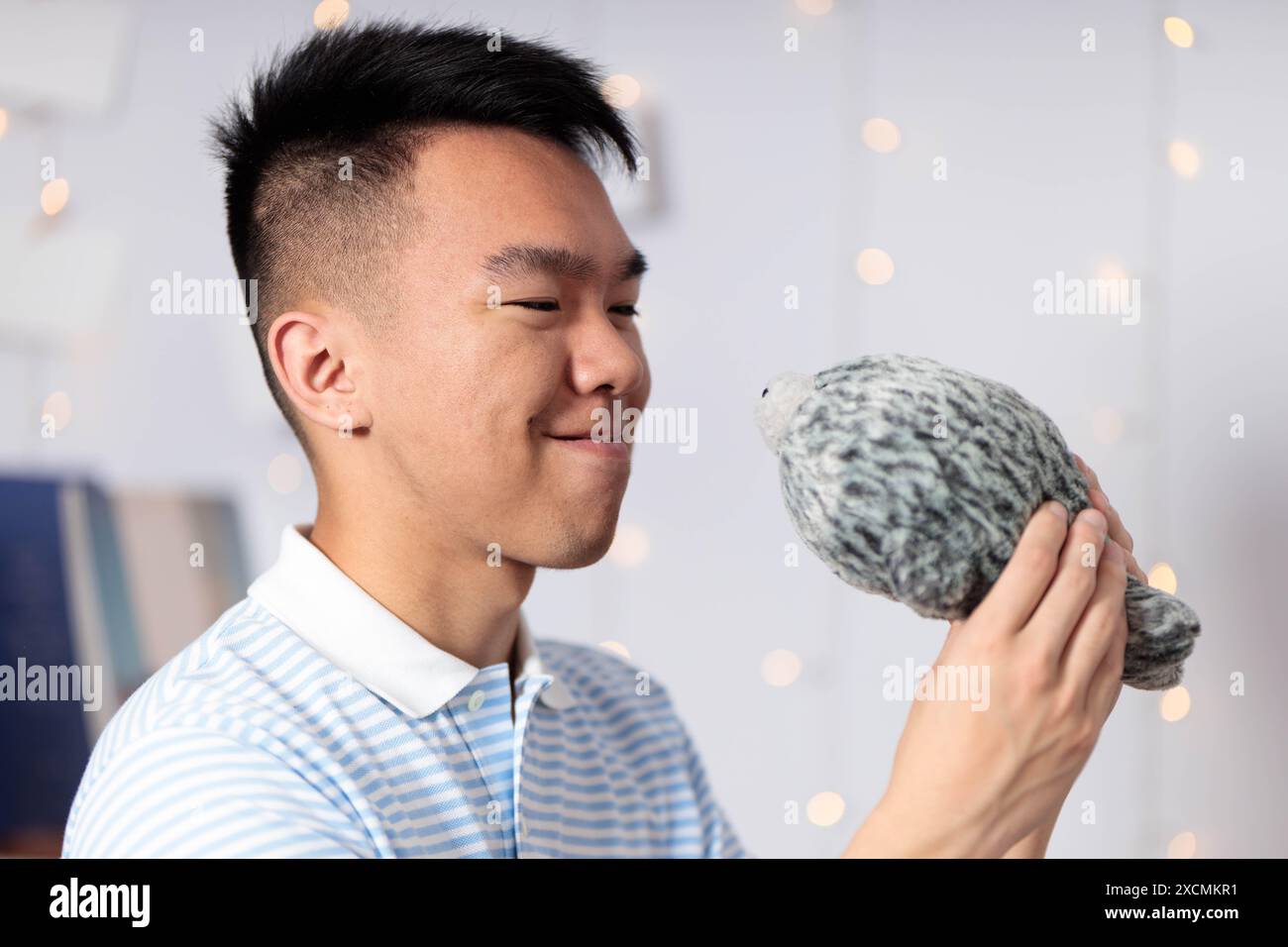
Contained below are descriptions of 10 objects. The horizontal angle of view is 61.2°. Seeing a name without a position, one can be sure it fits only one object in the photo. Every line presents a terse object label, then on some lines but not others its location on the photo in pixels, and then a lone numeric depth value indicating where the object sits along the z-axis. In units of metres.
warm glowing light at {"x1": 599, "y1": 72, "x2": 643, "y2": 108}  1.37
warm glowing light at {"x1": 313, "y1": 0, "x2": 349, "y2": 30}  1.34
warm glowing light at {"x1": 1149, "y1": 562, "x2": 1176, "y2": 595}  1.23
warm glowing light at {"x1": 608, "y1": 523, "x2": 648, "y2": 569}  1.50
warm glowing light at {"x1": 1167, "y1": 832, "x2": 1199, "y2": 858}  1.27
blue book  1.59
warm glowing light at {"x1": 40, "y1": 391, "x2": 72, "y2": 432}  1.56
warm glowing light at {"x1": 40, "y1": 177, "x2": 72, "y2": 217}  1.57
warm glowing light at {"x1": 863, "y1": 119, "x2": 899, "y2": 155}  1.35
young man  0.72
